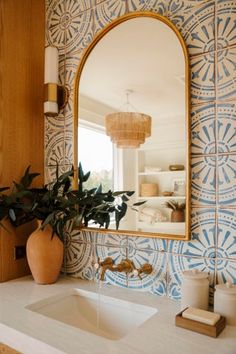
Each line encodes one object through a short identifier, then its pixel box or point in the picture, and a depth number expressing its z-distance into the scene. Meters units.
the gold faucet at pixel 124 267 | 1.24
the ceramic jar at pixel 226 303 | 0.96
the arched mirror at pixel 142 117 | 1.21
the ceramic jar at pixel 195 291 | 1.04
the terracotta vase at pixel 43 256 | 1.38
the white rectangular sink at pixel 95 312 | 1.16
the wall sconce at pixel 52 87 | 1.54
